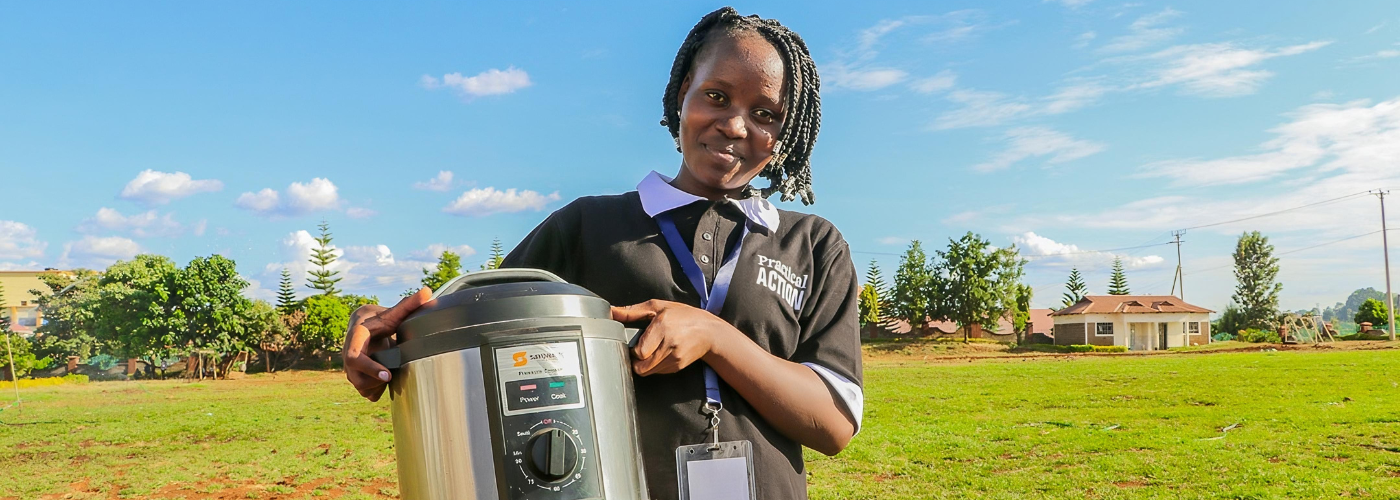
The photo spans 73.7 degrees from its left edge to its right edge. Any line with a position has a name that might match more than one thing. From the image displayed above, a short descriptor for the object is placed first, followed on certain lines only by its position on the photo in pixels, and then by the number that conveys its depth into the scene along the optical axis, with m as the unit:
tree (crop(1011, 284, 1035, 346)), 40.75
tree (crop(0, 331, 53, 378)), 27.27
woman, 1.45
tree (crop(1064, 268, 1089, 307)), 56.62
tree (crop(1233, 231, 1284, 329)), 49.88
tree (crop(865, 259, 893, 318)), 43.88
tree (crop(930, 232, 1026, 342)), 40.25
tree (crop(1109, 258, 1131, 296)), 59.03
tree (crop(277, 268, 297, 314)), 32.22
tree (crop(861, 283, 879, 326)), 44.09
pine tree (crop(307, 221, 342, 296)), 34.56
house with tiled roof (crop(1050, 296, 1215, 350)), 42.72
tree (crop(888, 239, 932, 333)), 41.25
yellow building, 51.25
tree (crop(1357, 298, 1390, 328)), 40.97
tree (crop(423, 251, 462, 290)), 32.34
